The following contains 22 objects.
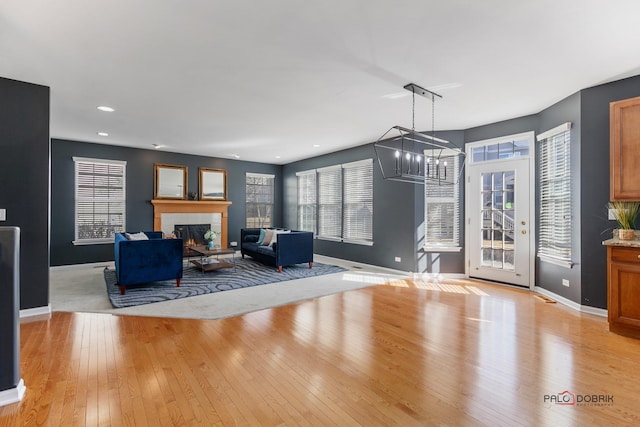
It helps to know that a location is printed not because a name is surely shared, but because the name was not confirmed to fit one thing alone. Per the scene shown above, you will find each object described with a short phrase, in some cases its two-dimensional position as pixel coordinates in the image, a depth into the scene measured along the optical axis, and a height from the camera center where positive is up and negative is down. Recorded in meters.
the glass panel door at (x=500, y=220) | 4.82 -0.13
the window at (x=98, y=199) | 6.48 +0.25
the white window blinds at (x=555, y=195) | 4.10 +0.24
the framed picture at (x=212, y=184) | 8.05 +0.75
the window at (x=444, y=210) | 5.58 +0.04
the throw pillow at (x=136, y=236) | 5.68 -0.47
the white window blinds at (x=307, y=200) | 8.30 +0.32
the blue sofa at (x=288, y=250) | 6.08 -0.80
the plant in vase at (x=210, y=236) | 6.41 -0.53
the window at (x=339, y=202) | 6.80 +0.25
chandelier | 5.55 +0.98
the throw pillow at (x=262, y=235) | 7.41 -0.56
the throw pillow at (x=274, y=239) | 6.42 -0.60
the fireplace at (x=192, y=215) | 7.40 -0.09
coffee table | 5.65 -0.99
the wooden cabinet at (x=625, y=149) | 3.17 +0.67
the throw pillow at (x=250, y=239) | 7.63 -0.68
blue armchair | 4.43 -0.74
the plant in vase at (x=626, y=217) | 3.22 -0.04
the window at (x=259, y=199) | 8.89 +0.37
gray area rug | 4.28 -1.17
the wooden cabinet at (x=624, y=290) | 3.00 -0.77
